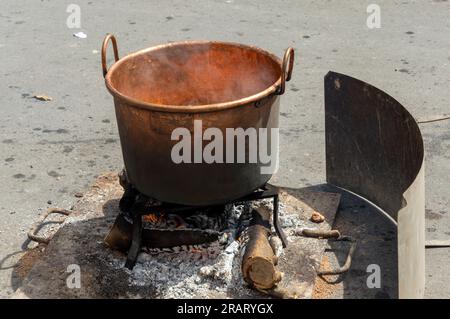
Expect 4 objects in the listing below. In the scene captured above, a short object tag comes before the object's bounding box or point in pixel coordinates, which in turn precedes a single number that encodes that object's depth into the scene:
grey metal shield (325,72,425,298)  3.50
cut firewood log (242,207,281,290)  3.24
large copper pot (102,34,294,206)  3.07
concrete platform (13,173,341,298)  3.32
